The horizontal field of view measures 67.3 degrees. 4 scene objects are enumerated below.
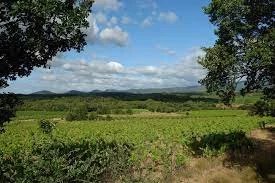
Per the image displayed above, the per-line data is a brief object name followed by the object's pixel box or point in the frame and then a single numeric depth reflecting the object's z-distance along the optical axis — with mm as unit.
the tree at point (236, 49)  11892
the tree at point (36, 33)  7324
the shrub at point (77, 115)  47483
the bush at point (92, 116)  48023
